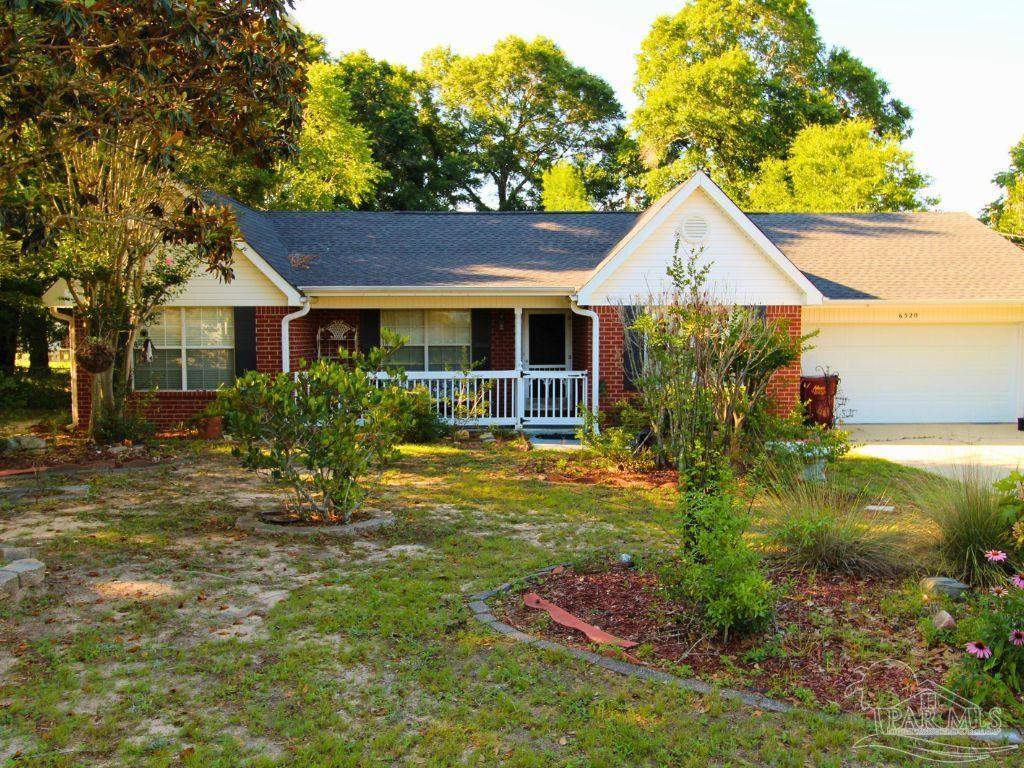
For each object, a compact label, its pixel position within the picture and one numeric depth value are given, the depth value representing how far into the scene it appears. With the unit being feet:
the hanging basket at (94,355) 41.24
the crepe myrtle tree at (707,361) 34.09
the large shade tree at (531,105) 136.15
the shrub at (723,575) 16.69
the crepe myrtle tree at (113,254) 38.75
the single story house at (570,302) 49.85
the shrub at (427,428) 46.57
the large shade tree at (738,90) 115.55
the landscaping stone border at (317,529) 26.45
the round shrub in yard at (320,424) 25.84
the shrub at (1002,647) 14.82
